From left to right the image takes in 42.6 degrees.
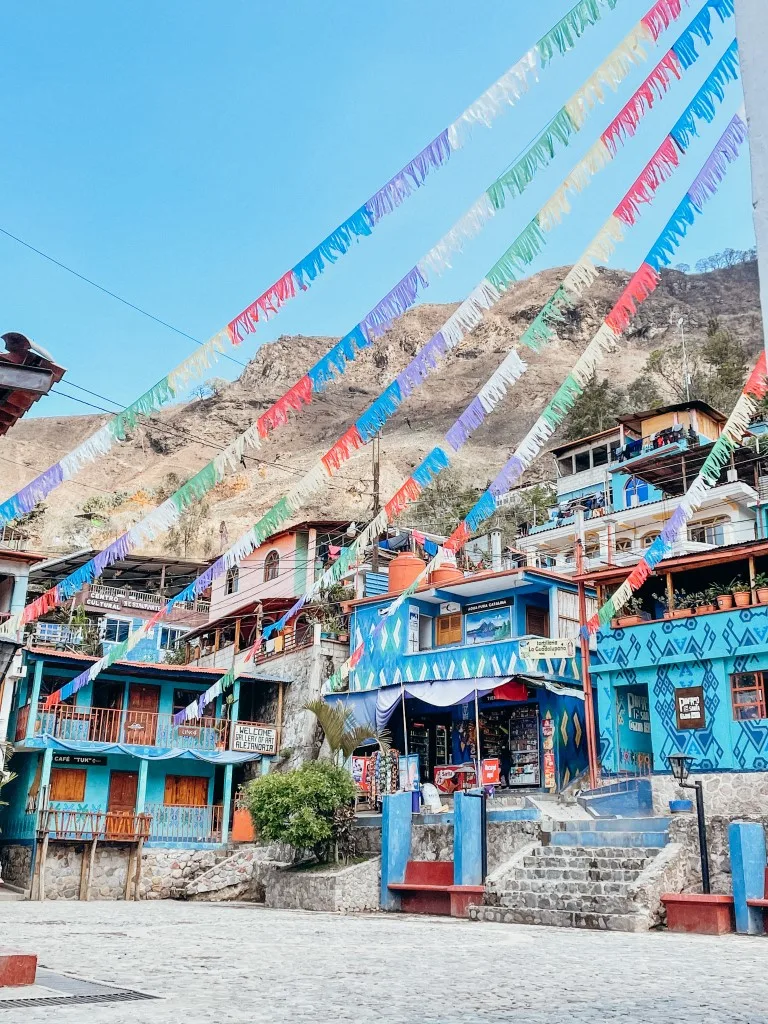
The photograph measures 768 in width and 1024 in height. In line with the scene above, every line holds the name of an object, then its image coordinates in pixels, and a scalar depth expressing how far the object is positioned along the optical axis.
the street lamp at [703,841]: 13.78
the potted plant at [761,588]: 21.06
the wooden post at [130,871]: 23.81
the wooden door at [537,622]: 26.59
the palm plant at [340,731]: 21.27
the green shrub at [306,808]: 19.11
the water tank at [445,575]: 27.59
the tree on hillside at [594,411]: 59.19
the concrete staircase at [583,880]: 13.73
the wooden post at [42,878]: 22.77
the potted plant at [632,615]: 23.53
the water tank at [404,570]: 27.78
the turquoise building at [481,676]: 24.86
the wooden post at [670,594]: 22.82
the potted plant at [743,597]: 21.25
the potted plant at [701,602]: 22.08
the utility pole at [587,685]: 22.48
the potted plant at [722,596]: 21.59
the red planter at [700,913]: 12.62
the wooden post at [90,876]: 23.28
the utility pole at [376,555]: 31.03
